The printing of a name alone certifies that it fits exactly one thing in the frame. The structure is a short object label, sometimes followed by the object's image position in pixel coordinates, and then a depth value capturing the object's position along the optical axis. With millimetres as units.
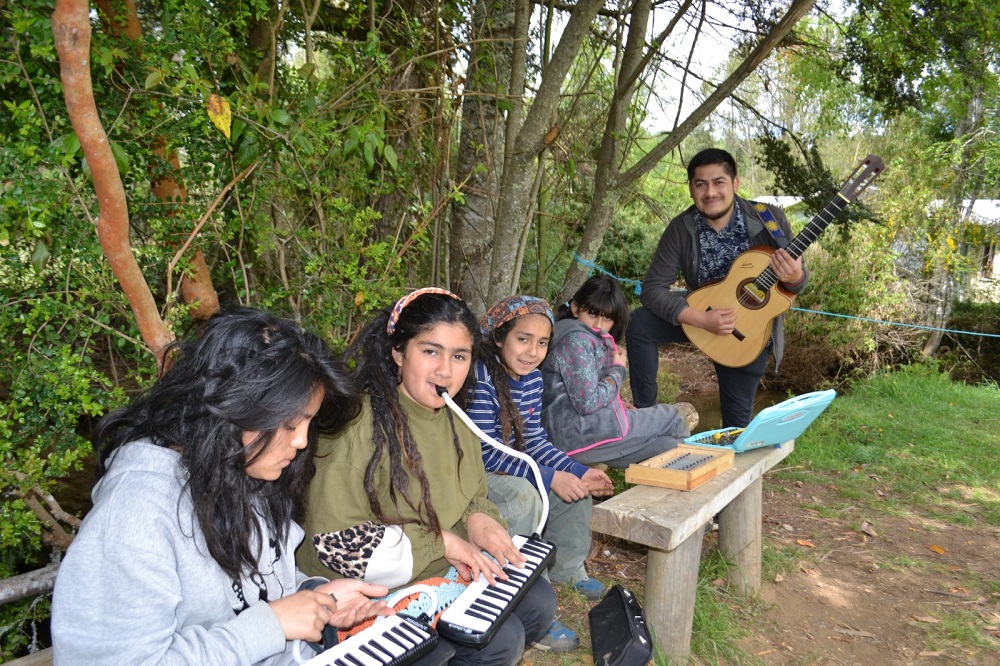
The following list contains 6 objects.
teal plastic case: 2639
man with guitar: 3604
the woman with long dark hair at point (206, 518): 1258
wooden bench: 2168
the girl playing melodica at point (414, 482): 1843
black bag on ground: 2203
